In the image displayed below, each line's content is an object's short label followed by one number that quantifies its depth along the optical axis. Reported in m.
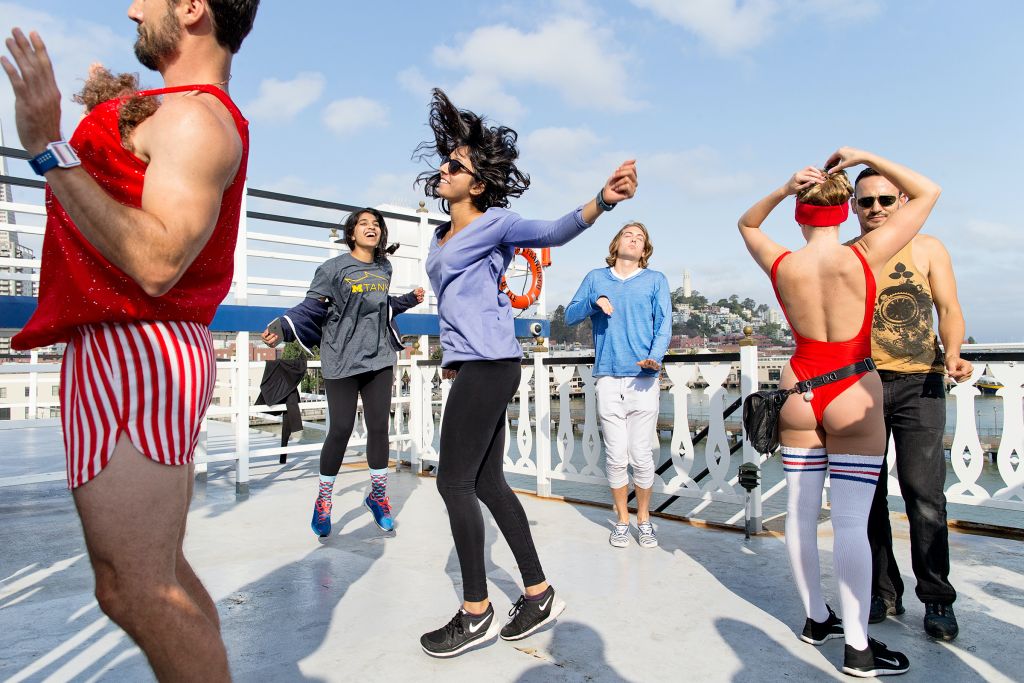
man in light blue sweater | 3.64
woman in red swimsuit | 2.01
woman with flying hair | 2.19
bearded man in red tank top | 1.01
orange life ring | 6.27
